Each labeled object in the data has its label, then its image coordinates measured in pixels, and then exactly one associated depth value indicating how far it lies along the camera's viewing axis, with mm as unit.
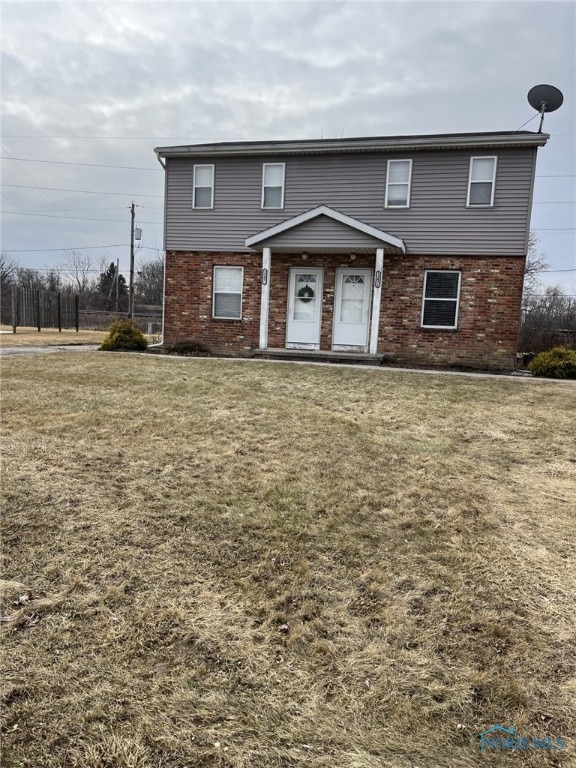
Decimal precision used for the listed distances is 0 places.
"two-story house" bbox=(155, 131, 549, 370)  12227
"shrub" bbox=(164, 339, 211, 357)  13352
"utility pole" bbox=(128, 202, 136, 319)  27859
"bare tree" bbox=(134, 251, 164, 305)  50781
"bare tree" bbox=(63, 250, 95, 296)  49625
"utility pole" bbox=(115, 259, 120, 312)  42544
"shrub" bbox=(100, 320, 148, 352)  13219
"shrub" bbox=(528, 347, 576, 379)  10883
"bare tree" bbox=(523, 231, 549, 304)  33719
